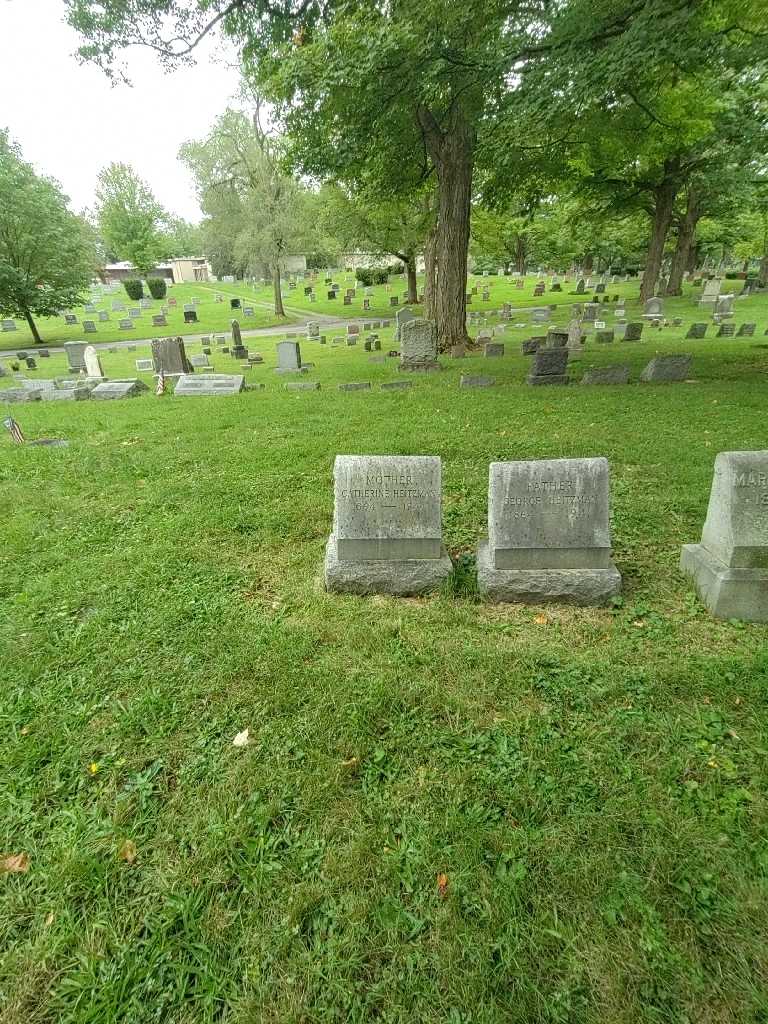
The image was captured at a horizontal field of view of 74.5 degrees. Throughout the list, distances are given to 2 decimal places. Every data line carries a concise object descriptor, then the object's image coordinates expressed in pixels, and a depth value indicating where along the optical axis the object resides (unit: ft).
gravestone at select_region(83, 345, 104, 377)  54.85
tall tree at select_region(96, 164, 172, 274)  182.60
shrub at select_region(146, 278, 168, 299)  162.41
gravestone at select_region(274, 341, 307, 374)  52.13
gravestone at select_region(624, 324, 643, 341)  56.39
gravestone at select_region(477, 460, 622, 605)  12.45
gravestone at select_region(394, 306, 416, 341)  77.27
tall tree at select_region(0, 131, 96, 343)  81.66
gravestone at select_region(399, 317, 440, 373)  44.88
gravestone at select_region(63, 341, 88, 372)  66.47
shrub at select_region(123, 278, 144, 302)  157.17
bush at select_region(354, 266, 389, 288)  155.22
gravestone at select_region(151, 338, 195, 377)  49.60
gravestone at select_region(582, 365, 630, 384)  35.83
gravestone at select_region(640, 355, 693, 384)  35.76
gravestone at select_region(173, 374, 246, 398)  41.68
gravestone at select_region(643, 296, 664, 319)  76.96
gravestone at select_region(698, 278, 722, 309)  83.87
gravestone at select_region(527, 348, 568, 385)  36.63
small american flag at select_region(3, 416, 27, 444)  28.22
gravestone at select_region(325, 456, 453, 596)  13.08
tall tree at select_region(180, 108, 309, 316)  92.99
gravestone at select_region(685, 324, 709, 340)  57.41
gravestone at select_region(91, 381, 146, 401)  43.19
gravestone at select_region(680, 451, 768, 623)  11.21
